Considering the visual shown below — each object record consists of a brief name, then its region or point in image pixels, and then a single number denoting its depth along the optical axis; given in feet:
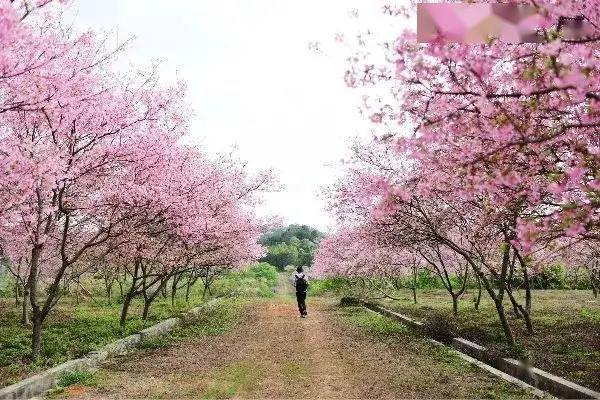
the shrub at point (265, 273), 200.19
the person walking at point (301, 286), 70.03
